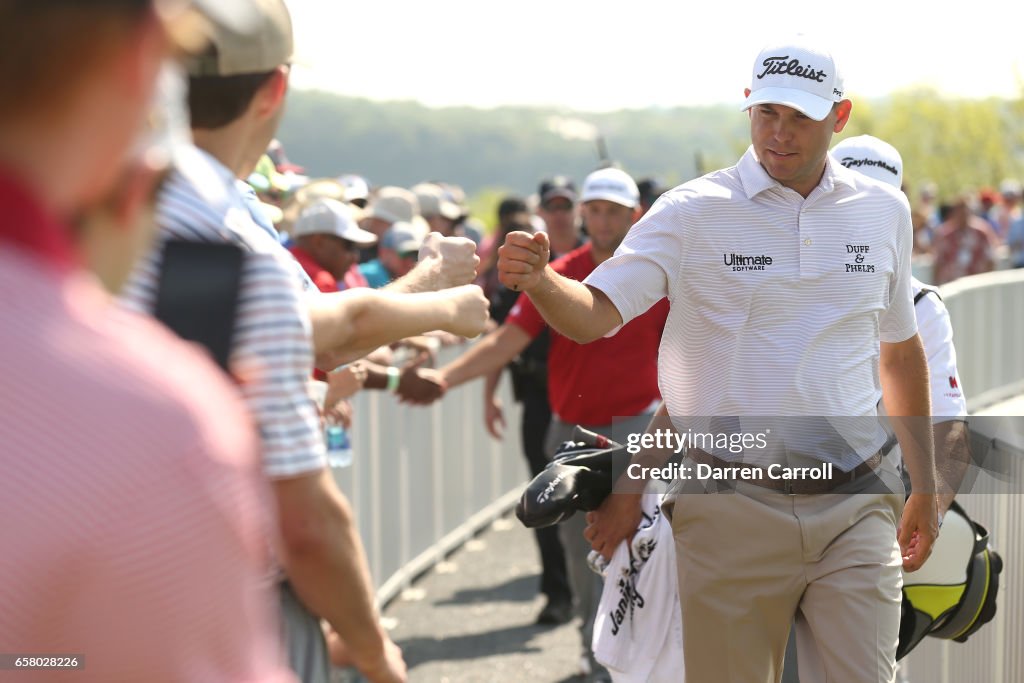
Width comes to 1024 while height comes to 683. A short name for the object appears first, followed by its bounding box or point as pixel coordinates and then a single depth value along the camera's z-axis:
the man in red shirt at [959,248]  20.50
